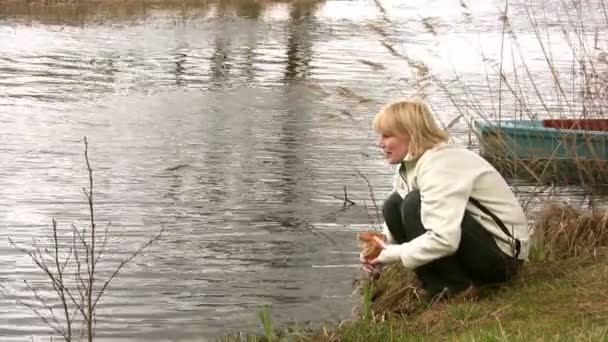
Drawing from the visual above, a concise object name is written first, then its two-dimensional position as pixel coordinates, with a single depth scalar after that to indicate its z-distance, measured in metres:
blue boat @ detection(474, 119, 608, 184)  13.17
